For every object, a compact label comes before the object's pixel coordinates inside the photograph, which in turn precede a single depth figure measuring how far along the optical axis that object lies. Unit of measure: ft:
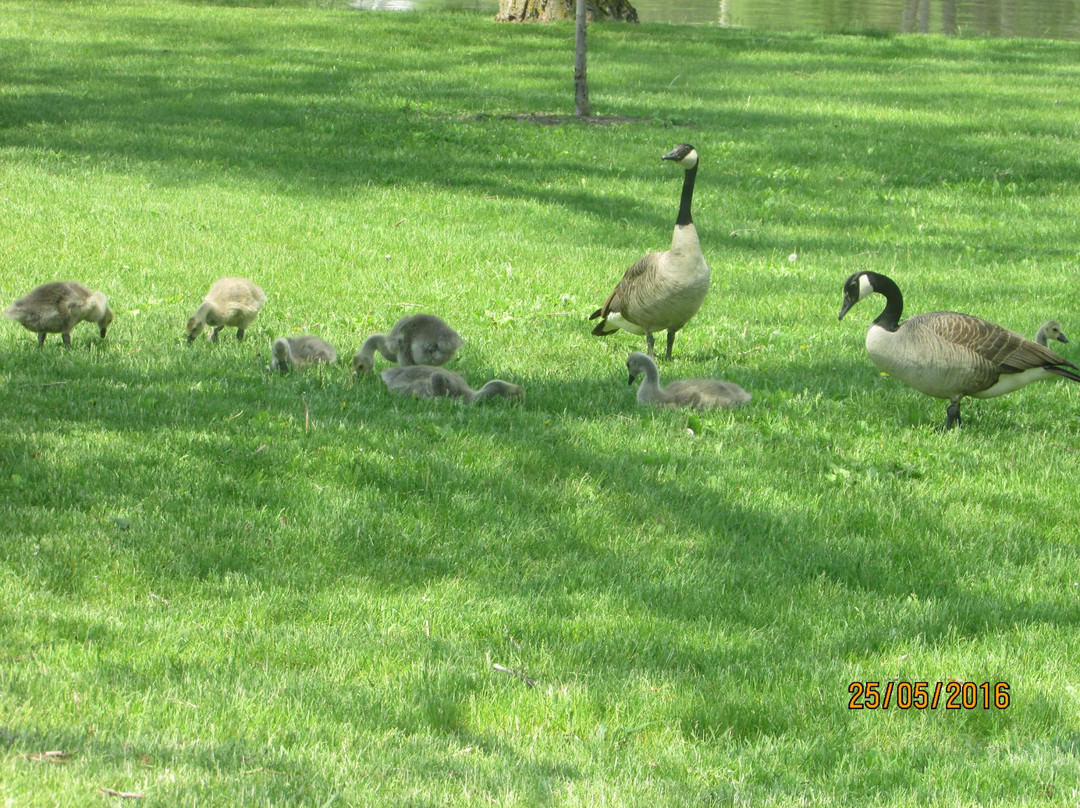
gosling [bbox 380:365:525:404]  59.88
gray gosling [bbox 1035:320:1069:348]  67.26
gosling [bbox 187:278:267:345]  68.49
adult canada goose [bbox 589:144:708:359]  67.15
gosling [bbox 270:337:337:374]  65.36
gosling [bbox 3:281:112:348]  63.21
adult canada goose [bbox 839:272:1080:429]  56.80
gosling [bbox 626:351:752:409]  61.16
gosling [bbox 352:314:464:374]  64.49
